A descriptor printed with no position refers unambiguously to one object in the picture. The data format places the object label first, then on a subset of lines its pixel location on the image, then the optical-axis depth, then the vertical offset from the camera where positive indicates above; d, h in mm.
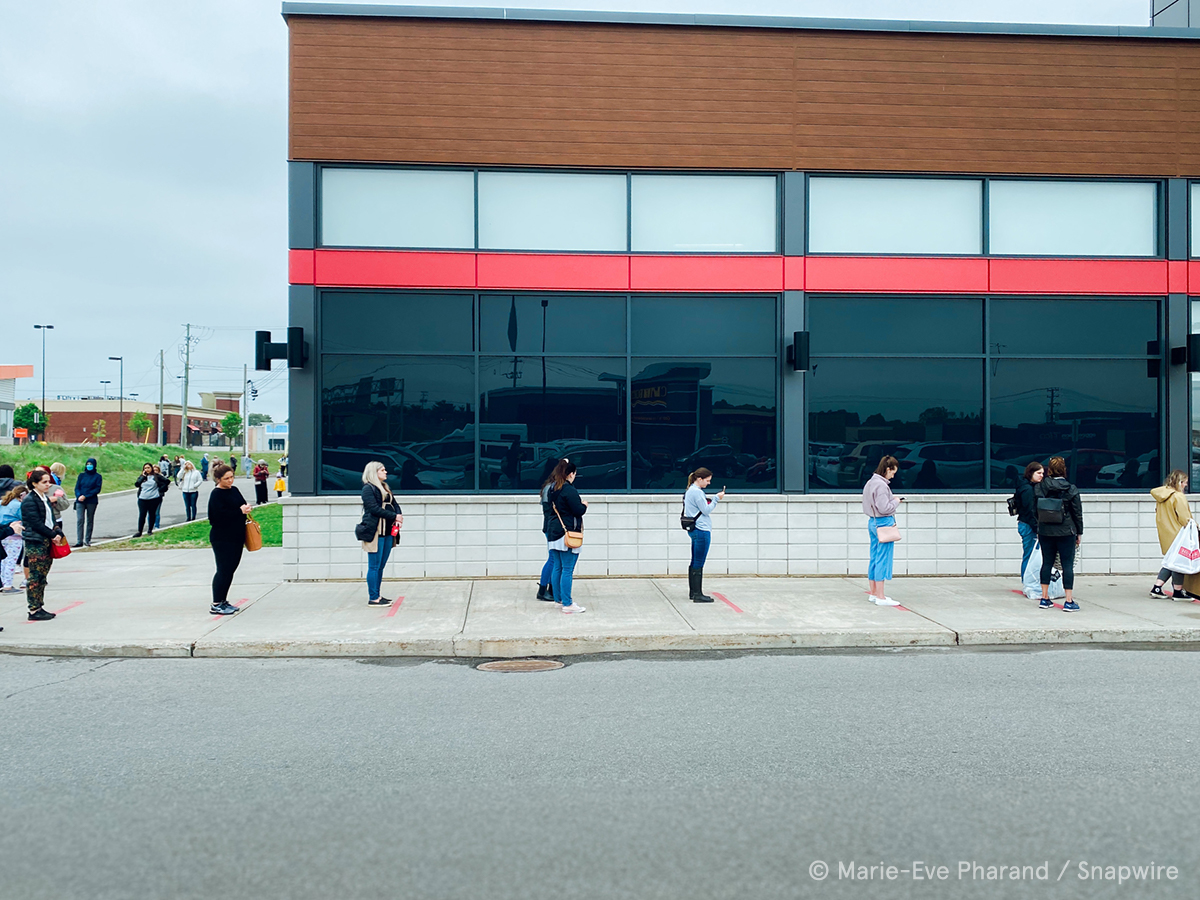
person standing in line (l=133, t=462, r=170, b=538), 20094 -930
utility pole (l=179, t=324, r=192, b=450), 81625 +8436
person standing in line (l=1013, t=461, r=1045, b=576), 10922 -645
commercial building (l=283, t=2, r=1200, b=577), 12406 +2376
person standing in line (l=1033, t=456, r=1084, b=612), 10188 -780
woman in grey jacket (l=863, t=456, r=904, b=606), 10289 -713
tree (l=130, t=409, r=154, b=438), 100219 +2577
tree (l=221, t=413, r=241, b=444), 118000 +3079
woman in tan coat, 10875 -737
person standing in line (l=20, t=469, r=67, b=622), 9609 -1009
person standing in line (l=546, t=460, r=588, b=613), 9945 -730
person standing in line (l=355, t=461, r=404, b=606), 10273 -805
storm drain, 7980 -1846
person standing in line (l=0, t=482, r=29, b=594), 11367 -1148
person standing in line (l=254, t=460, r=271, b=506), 25703 -952
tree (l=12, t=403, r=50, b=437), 88312 +2831
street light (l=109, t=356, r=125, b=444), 97500 +2644
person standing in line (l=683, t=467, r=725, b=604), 10430 -792
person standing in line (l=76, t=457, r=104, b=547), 18000 -918
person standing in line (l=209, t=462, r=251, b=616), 9859 -833
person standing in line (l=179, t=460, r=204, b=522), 22406 -857
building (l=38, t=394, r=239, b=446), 112000 +3473
